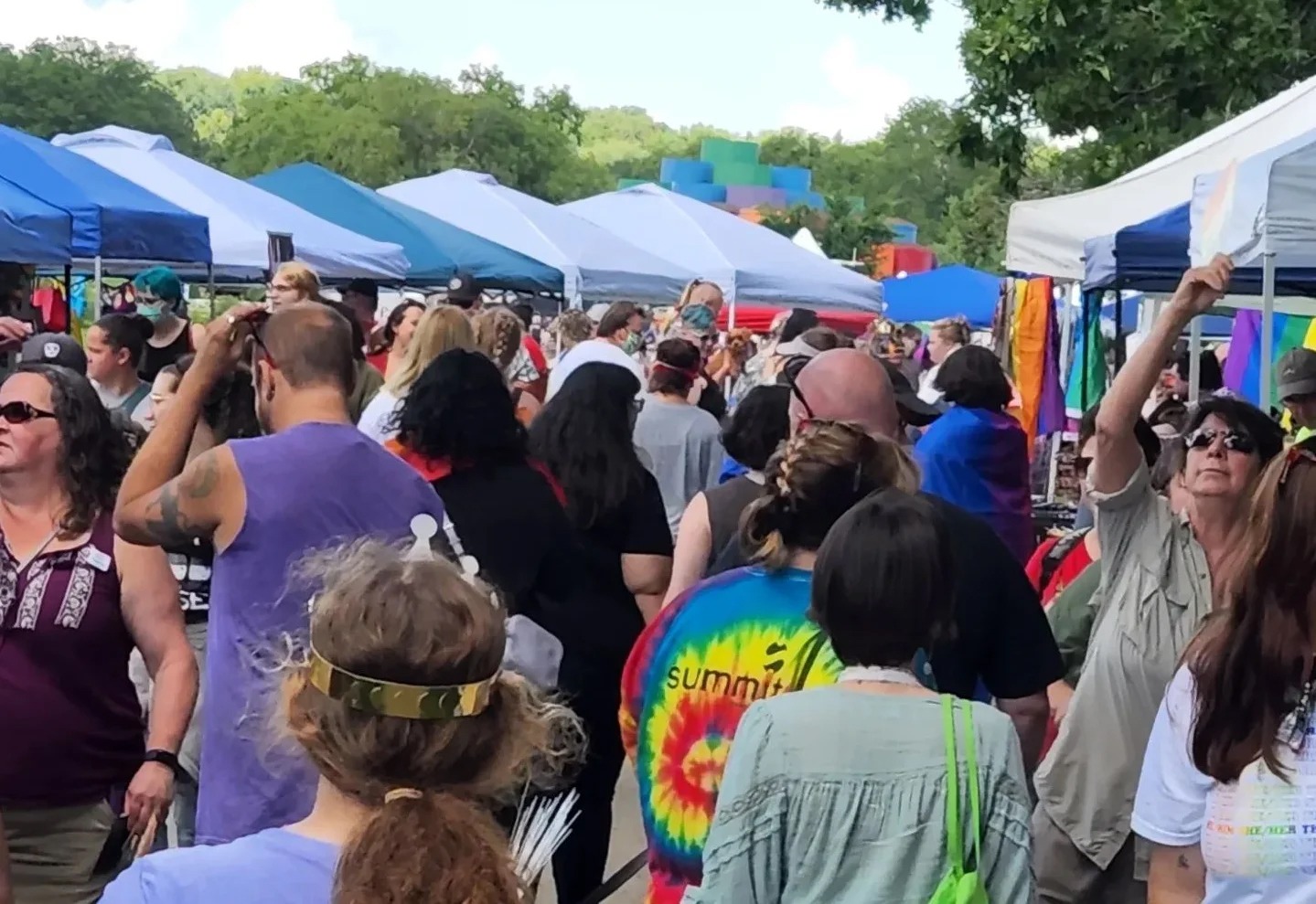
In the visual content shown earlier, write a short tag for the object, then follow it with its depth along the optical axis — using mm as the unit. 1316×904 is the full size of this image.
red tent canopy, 29000
